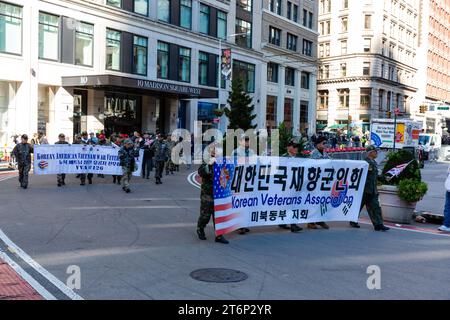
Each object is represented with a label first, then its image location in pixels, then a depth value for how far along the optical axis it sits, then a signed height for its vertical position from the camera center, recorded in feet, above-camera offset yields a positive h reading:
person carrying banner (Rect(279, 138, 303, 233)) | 33.99 -1.03
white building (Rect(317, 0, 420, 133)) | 258.16 +42.53
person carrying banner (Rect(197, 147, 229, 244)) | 30.01 -3.45
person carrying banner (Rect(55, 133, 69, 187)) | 56.59 -4.94
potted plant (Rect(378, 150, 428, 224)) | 37.93 -3.61
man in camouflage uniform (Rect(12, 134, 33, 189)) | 53.21 -3.03
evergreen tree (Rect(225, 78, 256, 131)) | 120.88 +6.35
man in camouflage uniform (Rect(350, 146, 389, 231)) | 35.70 -4.13
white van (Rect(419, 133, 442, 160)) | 133.69 -0.69
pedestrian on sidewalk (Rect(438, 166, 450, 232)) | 36.40 -5.47
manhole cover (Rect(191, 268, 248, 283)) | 22.13 -6.23
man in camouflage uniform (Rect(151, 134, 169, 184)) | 63.17 -2.46
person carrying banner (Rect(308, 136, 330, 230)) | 35.96 -1.05
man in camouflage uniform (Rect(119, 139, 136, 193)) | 52.75 -3.07
